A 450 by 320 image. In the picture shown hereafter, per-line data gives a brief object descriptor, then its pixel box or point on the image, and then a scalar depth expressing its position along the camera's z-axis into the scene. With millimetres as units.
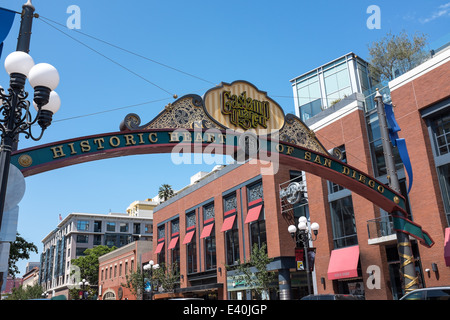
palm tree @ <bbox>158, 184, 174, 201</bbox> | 73250
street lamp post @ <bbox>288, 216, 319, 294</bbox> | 19003
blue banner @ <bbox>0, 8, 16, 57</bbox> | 9453
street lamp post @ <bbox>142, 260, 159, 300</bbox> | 33556
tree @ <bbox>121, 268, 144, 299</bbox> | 41200
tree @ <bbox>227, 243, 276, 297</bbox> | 28203
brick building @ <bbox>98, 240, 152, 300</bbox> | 53288
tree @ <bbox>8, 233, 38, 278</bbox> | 28508
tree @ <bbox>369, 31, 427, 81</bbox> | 32094
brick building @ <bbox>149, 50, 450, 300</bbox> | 21500
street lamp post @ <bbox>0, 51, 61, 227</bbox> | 7492
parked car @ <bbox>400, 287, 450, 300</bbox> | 9709
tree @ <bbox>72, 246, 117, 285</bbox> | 79500
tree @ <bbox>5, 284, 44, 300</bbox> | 86500
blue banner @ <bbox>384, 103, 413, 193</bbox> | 16812
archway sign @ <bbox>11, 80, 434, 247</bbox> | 11016
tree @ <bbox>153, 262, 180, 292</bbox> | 41125
